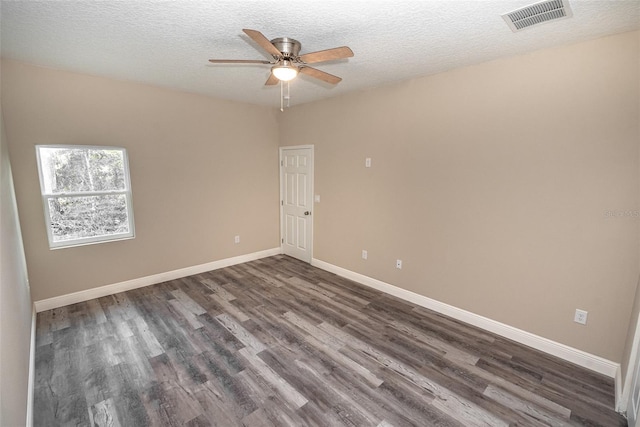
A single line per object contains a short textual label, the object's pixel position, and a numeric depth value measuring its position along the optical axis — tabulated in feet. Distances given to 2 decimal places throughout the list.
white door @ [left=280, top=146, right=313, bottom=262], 15.68
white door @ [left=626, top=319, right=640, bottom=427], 5.76
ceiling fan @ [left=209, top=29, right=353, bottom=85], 6.29
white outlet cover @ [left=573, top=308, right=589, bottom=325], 7.90
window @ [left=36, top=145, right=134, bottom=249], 10.46
